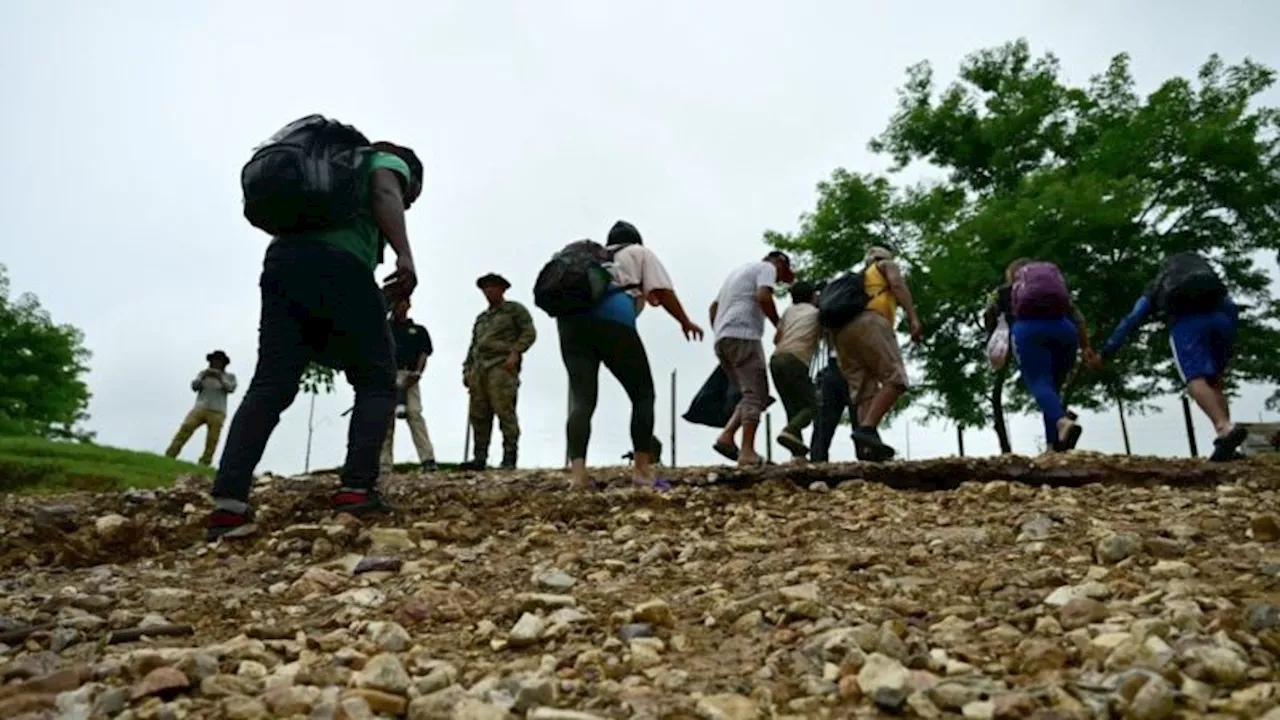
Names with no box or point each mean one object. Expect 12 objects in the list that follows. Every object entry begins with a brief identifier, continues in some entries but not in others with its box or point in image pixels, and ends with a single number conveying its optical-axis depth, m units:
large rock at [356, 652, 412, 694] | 2.18
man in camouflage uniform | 9.81
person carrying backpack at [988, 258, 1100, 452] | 7.64
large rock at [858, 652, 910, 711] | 1.99
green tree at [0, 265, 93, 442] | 33.47
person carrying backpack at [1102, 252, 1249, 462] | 6.83
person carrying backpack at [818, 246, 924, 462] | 7.67
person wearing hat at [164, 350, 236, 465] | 13.94
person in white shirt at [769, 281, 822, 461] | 8.09
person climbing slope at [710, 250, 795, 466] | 7.79
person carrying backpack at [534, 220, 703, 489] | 5.49
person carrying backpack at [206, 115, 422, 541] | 4.32
